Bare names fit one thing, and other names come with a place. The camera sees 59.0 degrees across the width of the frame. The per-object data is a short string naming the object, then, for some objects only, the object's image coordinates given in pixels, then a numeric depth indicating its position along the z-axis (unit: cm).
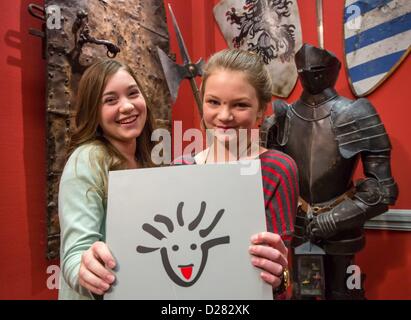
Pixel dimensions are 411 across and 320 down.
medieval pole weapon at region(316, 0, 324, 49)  187
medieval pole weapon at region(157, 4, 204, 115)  157
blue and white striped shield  165
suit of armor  146
